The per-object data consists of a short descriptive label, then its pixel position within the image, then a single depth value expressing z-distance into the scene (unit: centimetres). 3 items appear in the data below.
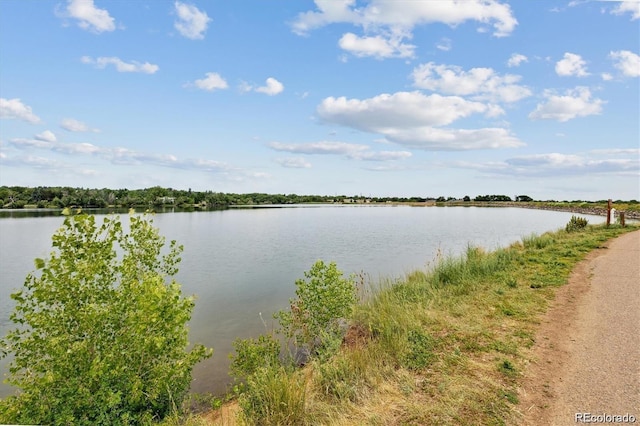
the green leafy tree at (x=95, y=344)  530
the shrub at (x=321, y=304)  877
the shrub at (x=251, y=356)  775
